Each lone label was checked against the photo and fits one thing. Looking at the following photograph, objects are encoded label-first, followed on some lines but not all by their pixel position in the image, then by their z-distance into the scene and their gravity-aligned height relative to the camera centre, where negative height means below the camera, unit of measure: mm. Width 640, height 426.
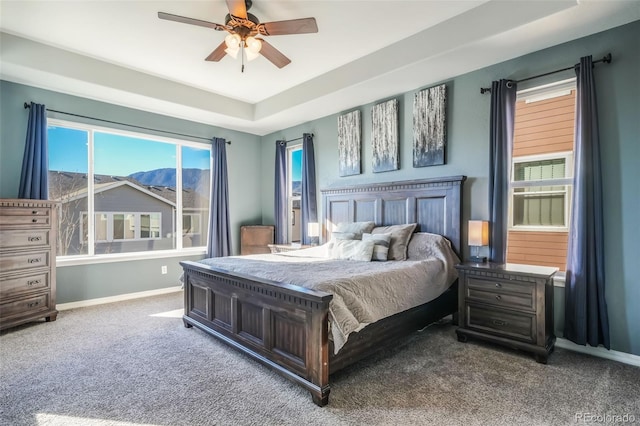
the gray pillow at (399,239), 3500 -279
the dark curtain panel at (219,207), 5461 +140
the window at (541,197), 3869 +190
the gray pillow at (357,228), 3999 -174
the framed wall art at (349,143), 4629 +1029
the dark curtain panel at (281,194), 5754 +365
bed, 2102 -759
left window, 4285 +390
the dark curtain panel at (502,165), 3209 +466
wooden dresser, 3281 -463
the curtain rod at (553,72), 2693 +1274
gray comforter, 2240 -500
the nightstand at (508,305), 2613 -791
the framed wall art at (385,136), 4184 +1025
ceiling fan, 2449 +1476
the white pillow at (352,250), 3428 -389
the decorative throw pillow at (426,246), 3438 -348
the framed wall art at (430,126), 3721 +1019
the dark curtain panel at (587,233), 2668 -179
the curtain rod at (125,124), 4044 +1314
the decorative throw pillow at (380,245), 3429 -333
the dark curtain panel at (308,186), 5262 +460
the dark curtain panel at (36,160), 3750 +670
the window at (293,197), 5883 +320
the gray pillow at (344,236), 3912 -263
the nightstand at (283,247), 4980 -506
